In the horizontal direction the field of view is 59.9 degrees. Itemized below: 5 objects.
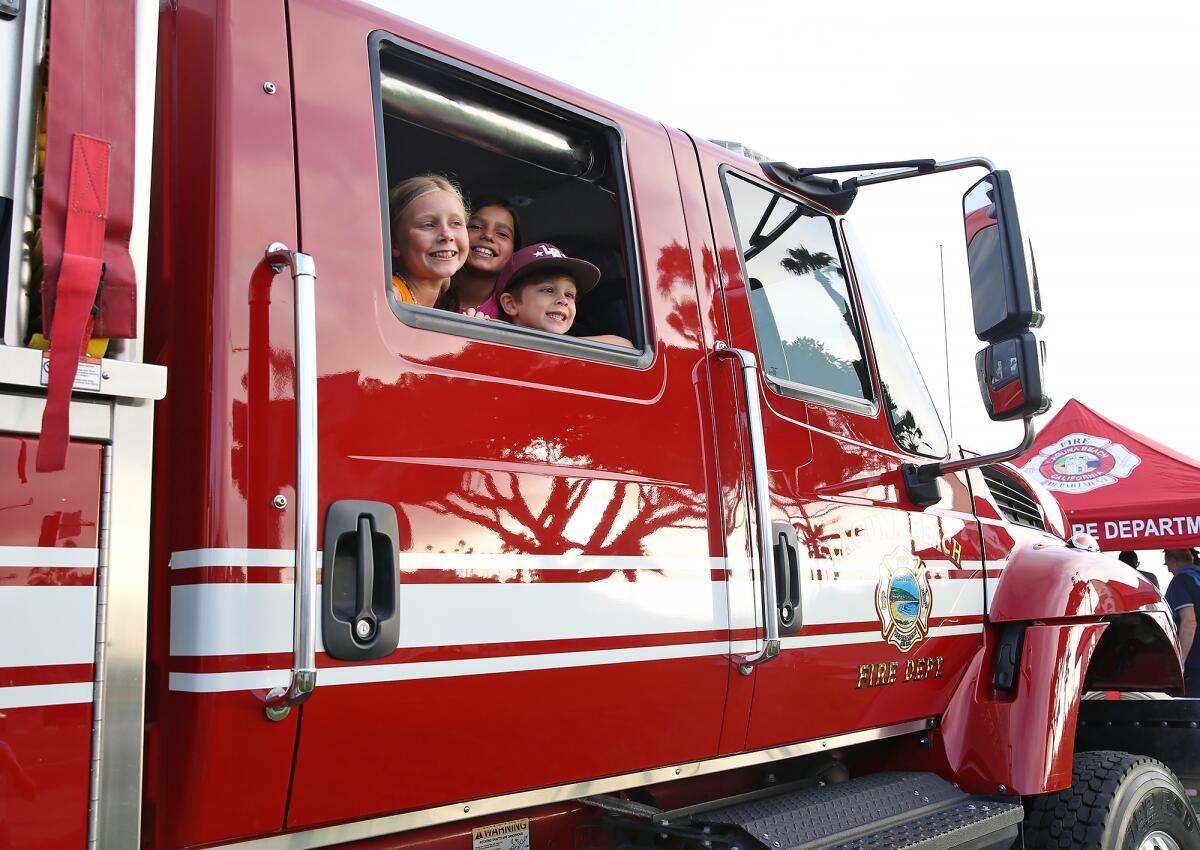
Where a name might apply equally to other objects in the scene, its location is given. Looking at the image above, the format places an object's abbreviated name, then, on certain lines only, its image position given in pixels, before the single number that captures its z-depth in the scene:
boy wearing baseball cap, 2.62
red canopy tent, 8.70
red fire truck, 1.52
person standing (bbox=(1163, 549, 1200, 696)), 6.84
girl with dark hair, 2.86
